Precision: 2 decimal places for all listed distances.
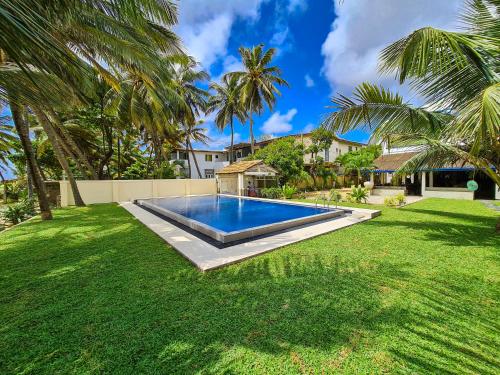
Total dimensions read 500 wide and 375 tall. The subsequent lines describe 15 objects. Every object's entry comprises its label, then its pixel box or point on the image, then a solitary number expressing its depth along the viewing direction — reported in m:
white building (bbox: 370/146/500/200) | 17.34
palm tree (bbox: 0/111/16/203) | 18.28
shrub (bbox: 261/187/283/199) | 18.23
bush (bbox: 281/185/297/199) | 18.02
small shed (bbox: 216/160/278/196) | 19.44
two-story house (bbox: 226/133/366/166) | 30.41
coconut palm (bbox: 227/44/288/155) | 23.61
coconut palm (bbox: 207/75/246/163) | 26.12
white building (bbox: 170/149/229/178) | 34.12
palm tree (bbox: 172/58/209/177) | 24.11
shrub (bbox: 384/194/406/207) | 13.98
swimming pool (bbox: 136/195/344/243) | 7.79
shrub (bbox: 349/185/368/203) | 15.47
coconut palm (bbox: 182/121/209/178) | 28.12
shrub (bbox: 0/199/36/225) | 11.53
